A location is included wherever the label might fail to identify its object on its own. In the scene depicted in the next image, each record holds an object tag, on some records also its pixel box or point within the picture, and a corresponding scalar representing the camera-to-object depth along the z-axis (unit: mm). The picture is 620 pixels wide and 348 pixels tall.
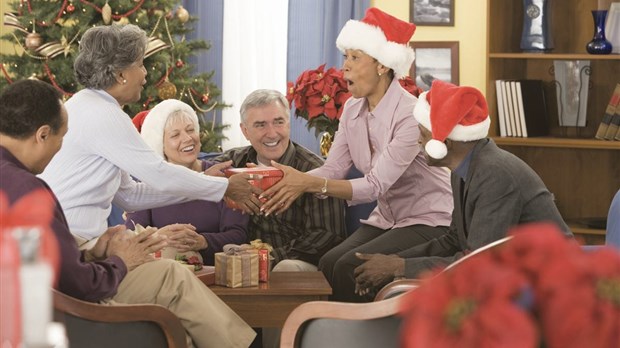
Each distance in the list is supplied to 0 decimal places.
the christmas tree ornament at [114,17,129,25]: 5708
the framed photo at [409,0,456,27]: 7117
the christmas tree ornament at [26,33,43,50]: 5828
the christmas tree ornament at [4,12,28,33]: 5969
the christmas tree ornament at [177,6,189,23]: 6156
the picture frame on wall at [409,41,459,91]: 7141
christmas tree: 5840
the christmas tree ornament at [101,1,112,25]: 5781
